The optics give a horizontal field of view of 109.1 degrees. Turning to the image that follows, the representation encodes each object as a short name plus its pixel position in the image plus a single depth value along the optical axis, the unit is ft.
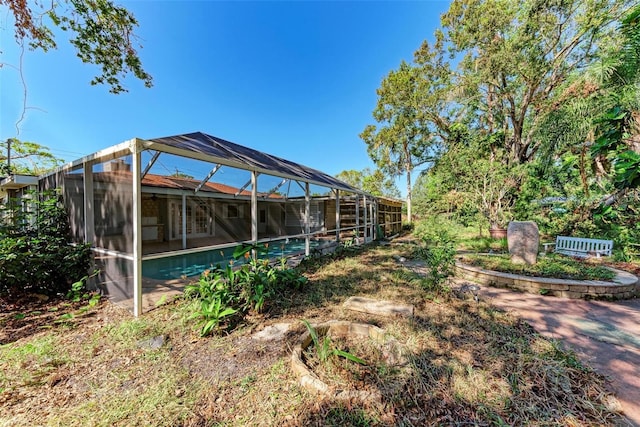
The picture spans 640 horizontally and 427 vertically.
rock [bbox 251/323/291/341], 8.46
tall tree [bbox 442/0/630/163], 26.91
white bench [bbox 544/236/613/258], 21.75
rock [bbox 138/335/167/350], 8.13
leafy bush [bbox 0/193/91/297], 11.82
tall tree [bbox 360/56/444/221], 41.24
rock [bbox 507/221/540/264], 16.85
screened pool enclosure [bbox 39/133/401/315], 11.18
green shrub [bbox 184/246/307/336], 8.95
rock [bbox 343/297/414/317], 10.16
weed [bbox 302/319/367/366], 6.60
